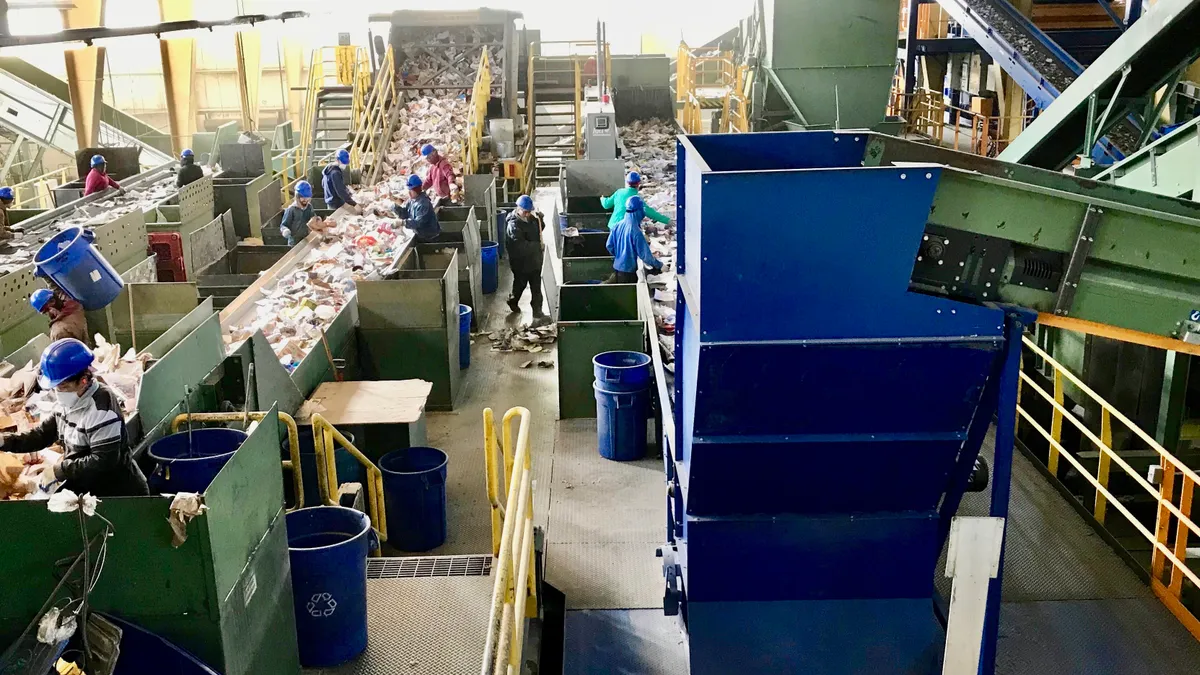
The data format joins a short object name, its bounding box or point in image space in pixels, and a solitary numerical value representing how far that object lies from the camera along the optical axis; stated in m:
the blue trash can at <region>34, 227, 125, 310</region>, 6.32
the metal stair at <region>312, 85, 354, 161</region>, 18.23
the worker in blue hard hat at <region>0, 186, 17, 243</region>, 10.21
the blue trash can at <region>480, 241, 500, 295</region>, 13.33
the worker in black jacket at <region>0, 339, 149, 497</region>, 4.41
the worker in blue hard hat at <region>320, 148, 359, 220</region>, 12.63
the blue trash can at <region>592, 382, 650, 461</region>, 8.23
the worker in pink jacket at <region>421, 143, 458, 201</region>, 12.98
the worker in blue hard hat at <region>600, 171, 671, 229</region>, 10.28
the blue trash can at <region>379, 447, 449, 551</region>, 6.88
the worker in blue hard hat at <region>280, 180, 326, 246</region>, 11.56
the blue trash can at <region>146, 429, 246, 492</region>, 4.91
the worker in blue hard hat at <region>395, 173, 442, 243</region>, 11.11
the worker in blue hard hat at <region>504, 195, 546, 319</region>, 11.81
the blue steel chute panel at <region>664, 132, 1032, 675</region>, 4.07
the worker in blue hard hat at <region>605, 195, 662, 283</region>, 9.99
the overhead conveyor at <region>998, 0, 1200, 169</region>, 6.80
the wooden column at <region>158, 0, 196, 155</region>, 25.89
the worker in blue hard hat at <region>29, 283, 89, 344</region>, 6.95
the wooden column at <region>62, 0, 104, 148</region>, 18.70
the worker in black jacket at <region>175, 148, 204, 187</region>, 13.44
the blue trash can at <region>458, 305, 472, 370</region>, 10.52
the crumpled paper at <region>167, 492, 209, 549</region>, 3.70
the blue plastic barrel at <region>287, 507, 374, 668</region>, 4.90
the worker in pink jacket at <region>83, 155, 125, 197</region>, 13.12
